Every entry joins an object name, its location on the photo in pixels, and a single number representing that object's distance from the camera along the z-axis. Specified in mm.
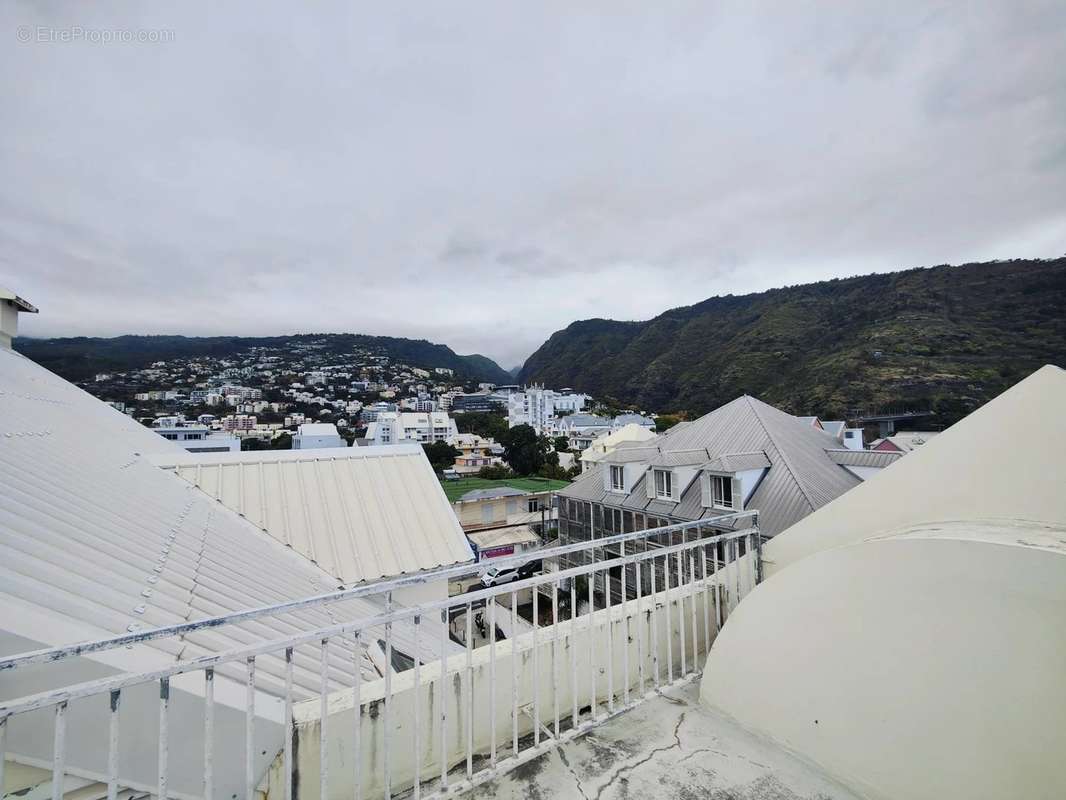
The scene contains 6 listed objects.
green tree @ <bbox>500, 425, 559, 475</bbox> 51344
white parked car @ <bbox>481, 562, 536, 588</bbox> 18127
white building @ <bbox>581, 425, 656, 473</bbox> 34562
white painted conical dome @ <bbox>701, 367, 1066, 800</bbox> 1729
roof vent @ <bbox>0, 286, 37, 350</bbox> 9500
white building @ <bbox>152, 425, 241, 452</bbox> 40062
